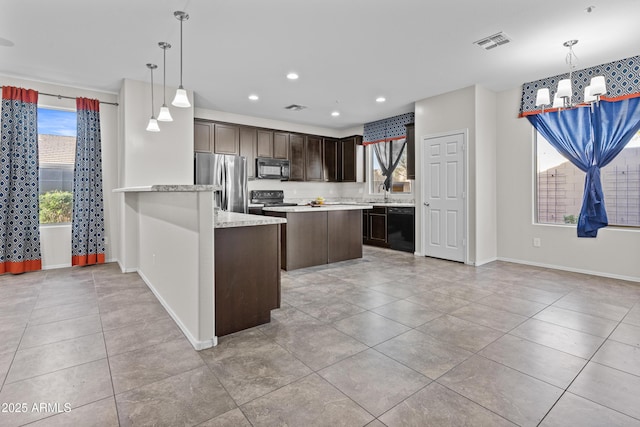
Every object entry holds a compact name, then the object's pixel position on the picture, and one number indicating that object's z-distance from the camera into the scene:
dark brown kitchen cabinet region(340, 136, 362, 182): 7.39
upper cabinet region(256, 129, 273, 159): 6.46
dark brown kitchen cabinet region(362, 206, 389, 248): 6.38
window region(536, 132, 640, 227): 3.89
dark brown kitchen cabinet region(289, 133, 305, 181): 6.97
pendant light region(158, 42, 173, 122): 3.33
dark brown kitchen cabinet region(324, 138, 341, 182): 7.57
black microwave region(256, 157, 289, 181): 6.36
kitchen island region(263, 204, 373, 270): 4.46
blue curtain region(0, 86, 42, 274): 4.11
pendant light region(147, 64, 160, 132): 3.83
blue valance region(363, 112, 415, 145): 6.32
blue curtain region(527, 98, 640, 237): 3.86
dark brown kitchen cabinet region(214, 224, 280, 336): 2.37
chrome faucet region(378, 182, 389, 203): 7.02
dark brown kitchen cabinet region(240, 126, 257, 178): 6.24
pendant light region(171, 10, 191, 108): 2.84
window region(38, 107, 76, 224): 4.58
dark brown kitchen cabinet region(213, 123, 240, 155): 5.89
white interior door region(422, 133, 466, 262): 4.96
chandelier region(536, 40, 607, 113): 3.06
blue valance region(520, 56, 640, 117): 3.75
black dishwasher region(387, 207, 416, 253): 5.83
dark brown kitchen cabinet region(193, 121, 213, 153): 5.65
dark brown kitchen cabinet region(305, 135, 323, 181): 7.22
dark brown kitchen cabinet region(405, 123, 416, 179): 5.87
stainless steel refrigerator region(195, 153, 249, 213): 5.34
